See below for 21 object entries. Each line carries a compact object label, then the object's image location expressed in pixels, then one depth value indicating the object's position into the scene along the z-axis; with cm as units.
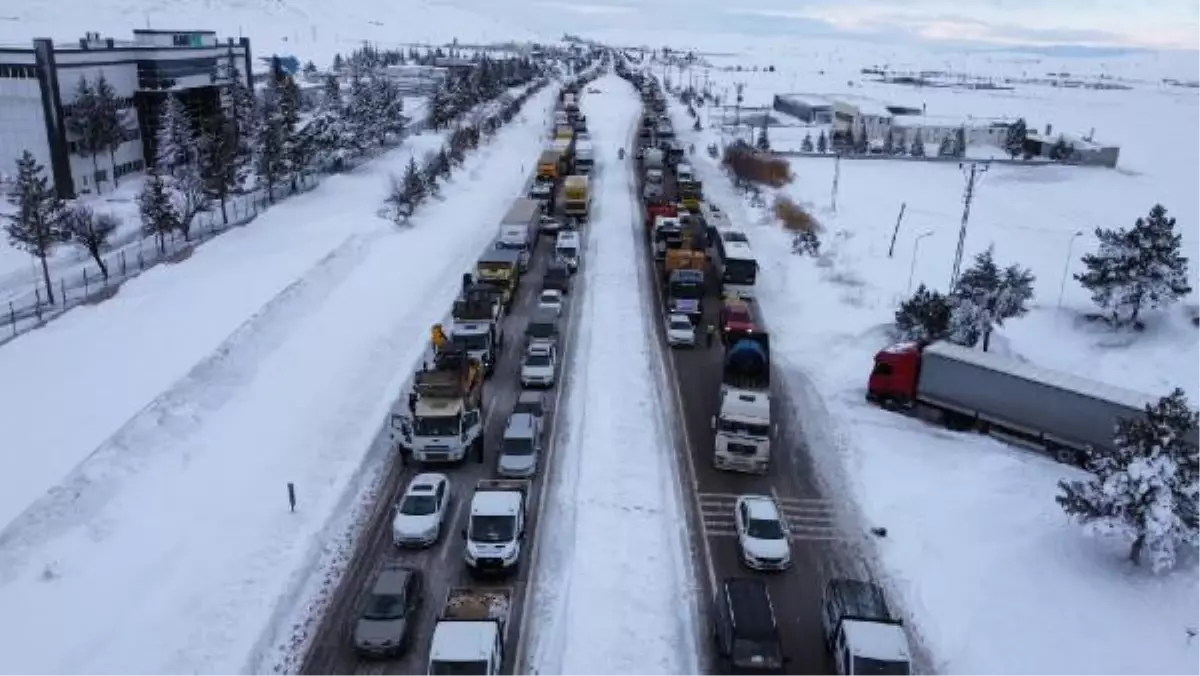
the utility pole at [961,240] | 3978
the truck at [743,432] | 2403
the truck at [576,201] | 5531
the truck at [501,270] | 3778
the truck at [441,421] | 2380
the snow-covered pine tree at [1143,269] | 3812
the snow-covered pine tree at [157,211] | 4503
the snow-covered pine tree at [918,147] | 9912
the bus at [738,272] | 3894
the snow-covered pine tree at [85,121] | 5747
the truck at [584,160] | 7344
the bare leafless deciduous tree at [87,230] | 4216
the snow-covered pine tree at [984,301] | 3275
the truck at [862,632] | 1540
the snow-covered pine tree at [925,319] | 3177
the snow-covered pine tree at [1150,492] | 1867
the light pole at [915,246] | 4705
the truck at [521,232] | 4347
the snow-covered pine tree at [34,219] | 4009
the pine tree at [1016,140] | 10406
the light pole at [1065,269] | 4600
